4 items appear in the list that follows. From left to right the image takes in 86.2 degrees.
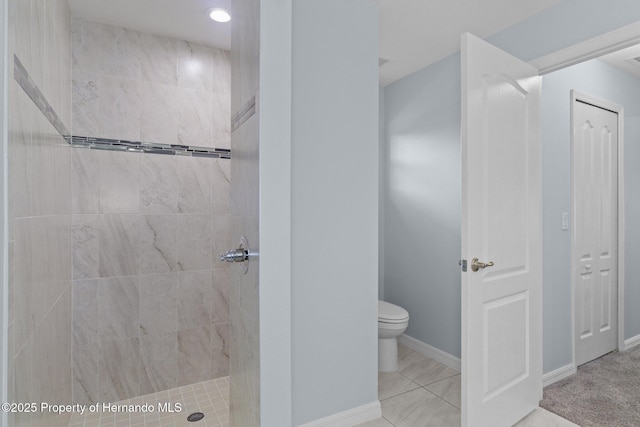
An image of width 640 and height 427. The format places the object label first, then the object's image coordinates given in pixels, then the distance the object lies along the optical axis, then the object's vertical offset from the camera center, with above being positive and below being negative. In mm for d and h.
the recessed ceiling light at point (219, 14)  2191 +1302
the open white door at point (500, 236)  1708 -130
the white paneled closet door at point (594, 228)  2660 -127
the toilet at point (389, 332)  2506 -880
